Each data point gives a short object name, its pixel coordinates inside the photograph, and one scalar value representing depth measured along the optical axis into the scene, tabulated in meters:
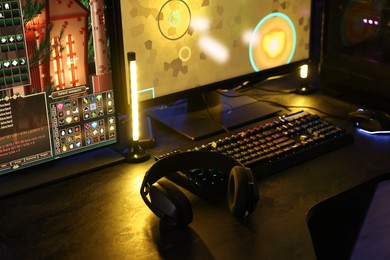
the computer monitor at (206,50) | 1.38
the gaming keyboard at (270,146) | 1.22
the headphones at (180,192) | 1.06
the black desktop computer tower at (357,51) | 1.62
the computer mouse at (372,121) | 1.49
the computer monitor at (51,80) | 1.19
